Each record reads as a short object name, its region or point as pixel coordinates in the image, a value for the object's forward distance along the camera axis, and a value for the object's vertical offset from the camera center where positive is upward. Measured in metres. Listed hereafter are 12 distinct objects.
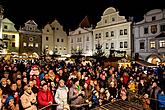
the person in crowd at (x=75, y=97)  4.55 -1.50
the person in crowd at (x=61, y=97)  4.30 -1.41
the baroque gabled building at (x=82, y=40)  26.65 +3.92
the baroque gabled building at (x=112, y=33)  21.99 +4.66
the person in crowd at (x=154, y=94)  5.30 -1.62
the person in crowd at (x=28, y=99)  3.89 -1.37
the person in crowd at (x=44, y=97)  4.13 -1.37
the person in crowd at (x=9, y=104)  3.80 -1.47
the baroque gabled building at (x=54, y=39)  28.61 +4.20
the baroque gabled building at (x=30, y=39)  26.75 +3.90
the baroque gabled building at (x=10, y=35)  25.14 +4.44
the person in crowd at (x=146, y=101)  5.19 -1.86
